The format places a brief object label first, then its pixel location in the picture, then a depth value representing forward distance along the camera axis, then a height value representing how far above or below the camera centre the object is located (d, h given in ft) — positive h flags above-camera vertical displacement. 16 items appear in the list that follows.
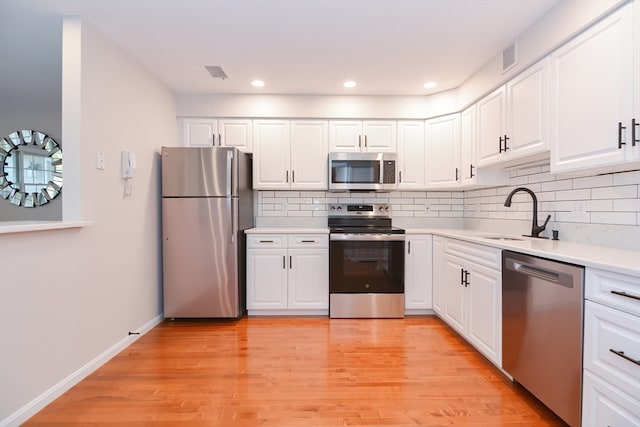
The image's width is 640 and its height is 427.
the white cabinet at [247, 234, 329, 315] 10.46 -2.10
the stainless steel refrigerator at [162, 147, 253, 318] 9.79 -0.70
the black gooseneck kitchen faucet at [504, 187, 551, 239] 7.81 -0.17
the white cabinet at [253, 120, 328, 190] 11.45 +2.15
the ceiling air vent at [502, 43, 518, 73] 7.66 +3.93
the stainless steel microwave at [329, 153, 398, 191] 11.10 +1.44
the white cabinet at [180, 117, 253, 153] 11.37 +2.89
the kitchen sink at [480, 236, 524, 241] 8.02 -0.72
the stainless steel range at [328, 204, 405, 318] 10.29 -2.14
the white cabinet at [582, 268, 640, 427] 3.90 -1.87
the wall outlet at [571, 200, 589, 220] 6.93 +0.03
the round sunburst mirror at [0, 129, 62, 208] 11.13 +1.45
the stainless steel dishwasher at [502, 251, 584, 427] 4.70 -2.06
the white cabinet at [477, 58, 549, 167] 6.86 +2.34
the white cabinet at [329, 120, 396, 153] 11.46 +2.81
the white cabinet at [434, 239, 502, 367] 6.79 -2.14
